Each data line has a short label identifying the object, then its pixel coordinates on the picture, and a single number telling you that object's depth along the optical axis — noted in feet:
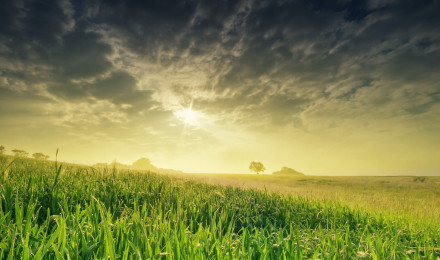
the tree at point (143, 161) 539.74
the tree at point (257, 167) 360.93
